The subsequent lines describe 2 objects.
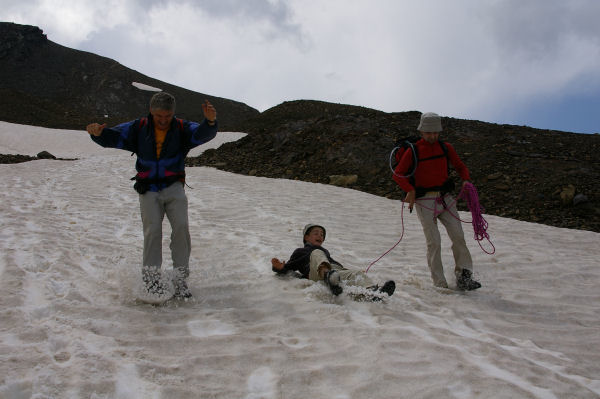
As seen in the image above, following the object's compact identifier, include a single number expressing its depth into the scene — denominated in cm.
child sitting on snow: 446
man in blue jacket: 432
